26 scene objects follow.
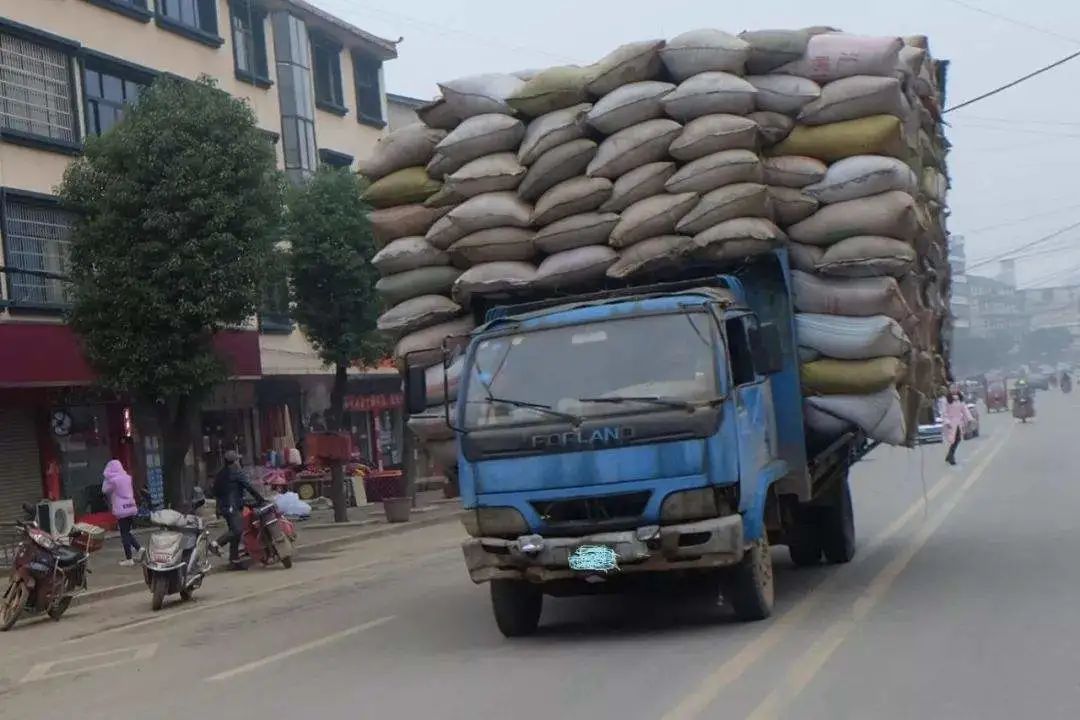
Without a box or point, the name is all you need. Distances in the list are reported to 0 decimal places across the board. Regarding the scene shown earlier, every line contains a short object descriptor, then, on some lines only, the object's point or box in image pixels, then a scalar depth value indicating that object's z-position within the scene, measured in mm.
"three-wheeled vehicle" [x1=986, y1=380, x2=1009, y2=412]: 61406
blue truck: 8695
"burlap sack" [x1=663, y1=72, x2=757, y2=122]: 10016
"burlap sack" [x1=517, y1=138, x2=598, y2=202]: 10352
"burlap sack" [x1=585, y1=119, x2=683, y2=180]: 10125
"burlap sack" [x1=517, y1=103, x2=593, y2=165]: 10430
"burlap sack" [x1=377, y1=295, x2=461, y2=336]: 10820
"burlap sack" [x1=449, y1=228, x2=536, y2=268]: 10383
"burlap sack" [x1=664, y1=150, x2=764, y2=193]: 9867
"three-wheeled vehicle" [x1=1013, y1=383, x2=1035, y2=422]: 46438
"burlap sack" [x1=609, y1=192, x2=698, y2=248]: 9945
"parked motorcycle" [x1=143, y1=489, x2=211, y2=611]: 14312
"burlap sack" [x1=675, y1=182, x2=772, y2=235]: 9781
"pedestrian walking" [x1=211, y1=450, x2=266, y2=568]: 17609
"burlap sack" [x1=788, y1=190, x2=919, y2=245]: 10000
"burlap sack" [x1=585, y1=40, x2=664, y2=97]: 10344
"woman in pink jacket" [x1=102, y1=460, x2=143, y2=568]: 18859
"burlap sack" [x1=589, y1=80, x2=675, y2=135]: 10195
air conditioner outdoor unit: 14539
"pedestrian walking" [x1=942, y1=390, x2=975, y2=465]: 26719
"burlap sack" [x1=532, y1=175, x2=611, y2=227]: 10250
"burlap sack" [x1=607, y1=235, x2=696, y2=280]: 9922
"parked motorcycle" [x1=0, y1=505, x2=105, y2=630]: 13648
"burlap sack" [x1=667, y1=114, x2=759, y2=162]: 9914
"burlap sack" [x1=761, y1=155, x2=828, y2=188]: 10242
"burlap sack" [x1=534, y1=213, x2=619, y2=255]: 10180
